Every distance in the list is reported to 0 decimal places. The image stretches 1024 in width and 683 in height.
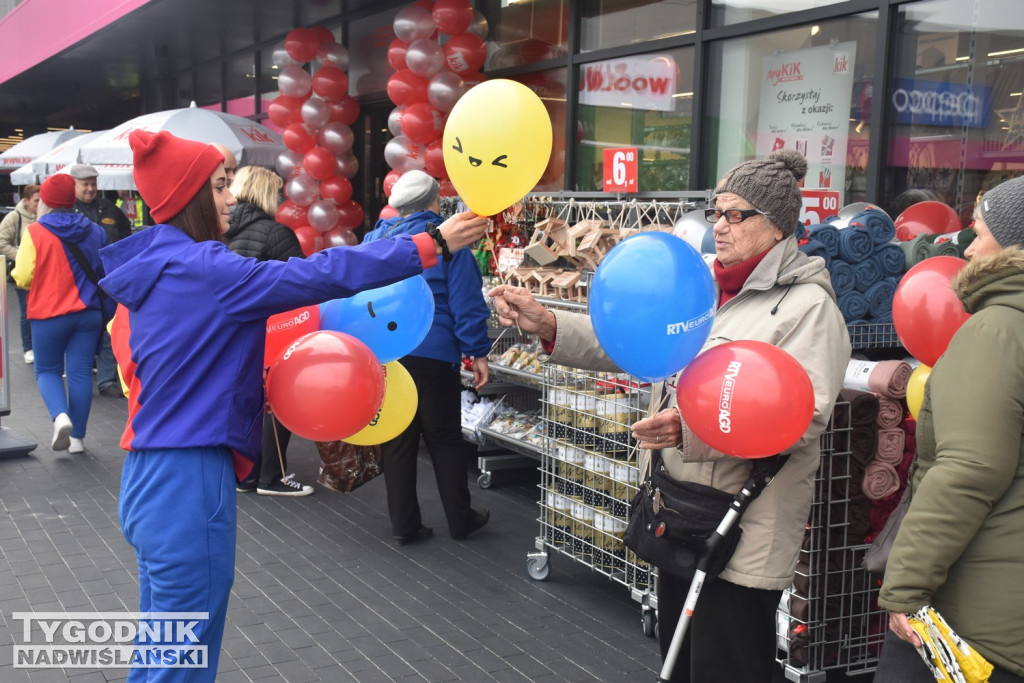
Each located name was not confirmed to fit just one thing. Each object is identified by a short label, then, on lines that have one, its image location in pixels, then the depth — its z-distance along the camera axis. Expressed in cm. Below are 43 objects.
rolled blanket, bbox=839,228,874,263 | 403
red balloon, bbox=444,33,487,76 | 790
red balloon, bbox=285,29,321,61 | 1000
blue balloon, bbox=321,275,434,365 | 331
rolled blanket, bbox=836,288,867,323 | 398
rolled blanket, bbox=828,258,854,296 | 396
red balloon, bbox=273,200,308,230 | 980
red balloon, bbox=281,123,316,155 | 972
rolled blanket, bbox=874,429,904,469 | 374
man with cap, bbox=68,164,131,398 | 920
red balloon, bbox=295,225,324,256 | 970
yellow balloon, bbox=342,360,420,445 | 363
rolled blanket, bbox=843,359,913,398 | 376
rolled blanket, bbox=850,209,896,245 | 414
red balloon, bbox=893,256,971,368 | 306
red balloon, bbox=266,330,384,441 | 292
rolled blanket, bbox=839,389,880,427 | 365
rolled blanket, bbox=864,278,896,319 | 403
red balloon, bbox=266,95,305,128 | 986
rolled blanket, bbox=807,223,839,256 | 402
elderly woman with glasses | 266
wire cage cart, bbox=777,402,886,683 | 365
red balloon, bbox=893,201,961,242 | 485
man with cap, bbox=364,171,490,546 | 534
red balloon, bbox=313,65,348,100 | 988
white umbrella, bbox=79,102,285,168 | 1025
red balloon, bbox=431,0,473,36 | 786
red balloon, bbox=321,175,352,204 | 973
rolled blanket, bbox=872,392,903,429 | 375
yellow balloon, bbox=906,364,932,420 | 334
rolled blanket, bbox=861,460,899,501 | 369
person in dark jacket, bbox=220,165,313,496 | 581
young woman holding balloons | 265
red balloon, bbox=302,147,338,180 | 957
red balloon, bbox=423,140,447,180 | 787
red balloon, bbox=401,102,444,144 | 791
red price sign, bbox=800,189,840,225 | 599
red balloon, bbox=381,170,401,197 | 796
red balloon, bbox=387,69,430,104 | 802
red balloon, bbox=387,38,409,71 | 816
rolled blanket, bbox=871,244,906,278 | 410
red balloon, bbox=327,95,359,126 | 1002
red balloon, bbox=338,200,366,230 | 997
